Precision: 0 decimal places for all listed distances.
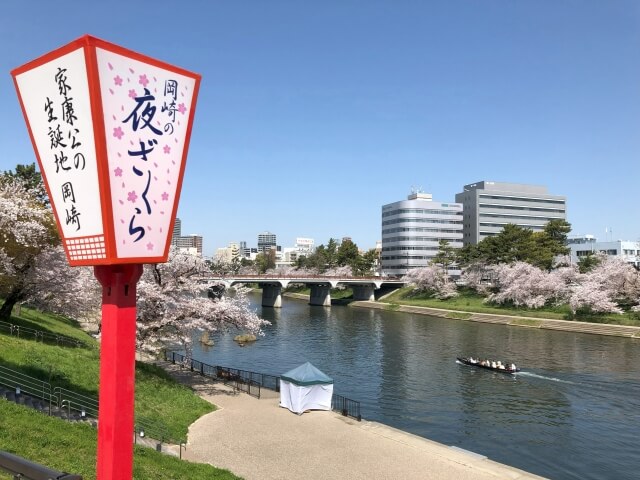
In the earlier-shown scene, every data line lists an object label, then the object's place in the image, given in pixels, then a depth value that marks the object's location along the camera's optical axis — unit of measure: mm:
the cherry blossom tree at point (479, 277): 92769
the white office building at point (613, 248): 125325
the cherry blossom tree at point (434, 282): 97938
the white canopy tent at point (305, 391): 24188
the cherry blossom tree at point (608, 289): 65375
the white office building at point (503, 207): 151500
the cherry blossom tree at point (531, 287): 75812
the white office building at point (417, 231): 140500
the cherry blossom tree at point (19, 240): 24391
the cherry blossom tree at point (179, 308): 26203
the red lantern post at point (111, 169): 5492
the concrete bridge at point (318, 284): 93331
